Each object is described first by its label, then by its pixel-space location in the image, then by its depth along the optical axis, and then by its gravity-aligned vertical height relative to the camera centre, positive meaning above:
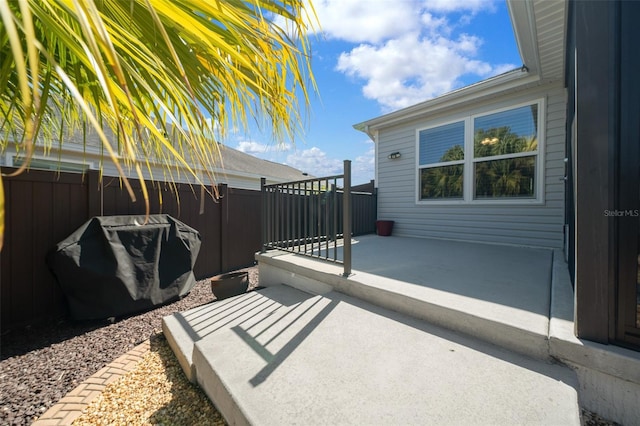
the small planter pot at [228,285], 3.12 -0.89
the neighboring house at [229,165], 5.06 +1.35
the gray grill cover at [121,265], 2.52 -0.57
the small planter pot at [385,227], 5.87 -0.36
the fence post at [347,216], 2.48 -0.05
